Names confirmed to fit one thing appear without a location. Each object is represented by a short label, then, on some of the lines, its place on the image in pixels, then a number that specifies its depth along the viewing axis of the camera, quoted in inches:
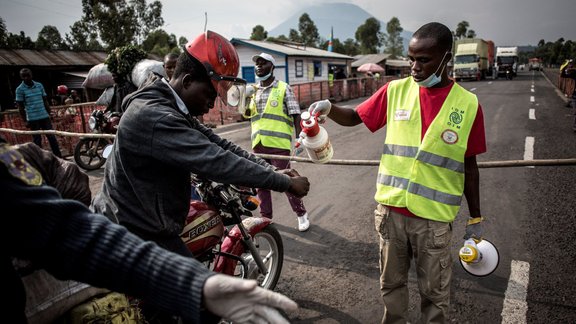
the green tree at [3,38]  1533.5
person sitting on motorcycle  64.6
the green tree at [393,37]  3454.7
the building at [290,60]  995.3
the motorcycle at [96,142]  261.1
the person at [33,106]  309.7
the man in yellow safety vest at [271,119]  176.2
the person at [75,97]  667.1
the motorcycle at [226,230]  96.4
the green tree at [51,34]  2720.7
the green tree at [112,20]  1350.9
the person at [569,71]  481.1
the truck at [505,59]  1491.1
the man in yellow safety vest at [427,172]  84.6
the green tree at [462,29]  3550.2
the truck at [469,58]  1248.8
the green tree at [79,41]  1960.6
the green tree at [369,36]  2908.5
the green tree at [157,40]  1708.9
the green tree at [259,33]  2511.3
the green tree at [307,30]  2694.4
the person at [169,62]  218.7
